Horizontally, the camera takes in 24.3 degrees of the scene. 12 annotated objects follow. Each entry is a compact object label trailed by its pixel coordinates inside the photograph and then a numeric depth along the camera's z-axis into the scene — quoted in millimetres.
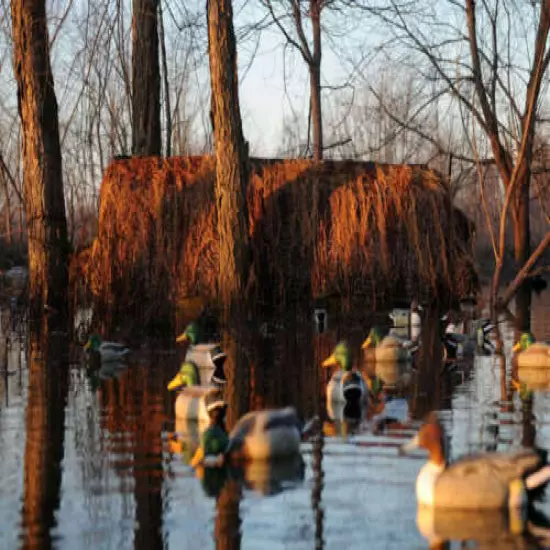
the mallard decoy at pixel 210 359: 14133
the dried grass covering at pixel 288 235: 22016
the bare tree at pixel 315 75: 28766
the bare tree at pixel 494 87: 21906
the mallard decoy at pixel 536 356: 14312
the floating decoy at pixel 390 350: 15133
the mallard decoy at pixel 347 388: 11789
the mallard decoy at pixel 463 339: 16016
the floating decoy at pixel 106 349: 15062
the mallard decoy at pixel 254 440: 9078
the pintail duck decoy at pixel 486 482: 7539
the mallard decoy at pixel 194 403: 10953
